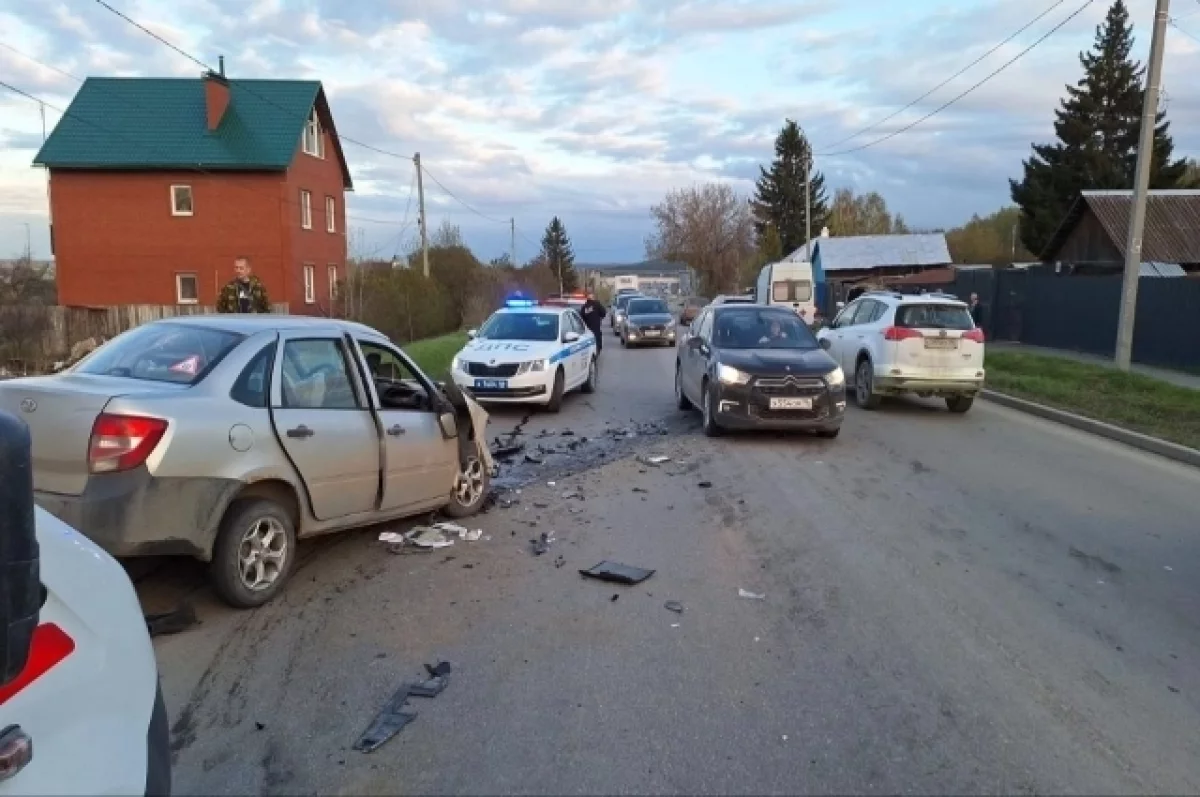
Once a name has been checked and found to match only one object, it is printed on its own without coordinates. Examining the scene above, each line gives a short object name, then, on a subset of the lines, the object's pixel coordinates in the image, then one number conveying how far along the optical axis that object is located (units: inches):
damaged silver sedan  177.6
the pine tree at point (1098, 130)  2014.0
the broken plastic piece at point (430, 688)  161.2
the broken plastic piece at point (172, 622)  185.3
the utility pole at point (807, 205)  2006.6
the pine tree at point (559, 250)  3836.1
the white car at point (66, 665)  71.9
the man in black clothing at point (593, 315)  873.5
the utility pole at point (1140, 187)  611.8
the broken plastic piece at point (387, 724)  143.0
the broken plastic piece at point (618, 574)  225.1
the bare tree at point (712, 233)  3476.9
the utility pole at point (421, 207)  1408.5
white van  1214.9
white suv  528.1
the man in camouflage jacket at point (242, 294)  484.4
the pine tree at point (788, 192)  3161.9
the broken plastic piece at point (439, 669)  169.2
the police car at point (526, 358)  515.5
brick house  1382.9
